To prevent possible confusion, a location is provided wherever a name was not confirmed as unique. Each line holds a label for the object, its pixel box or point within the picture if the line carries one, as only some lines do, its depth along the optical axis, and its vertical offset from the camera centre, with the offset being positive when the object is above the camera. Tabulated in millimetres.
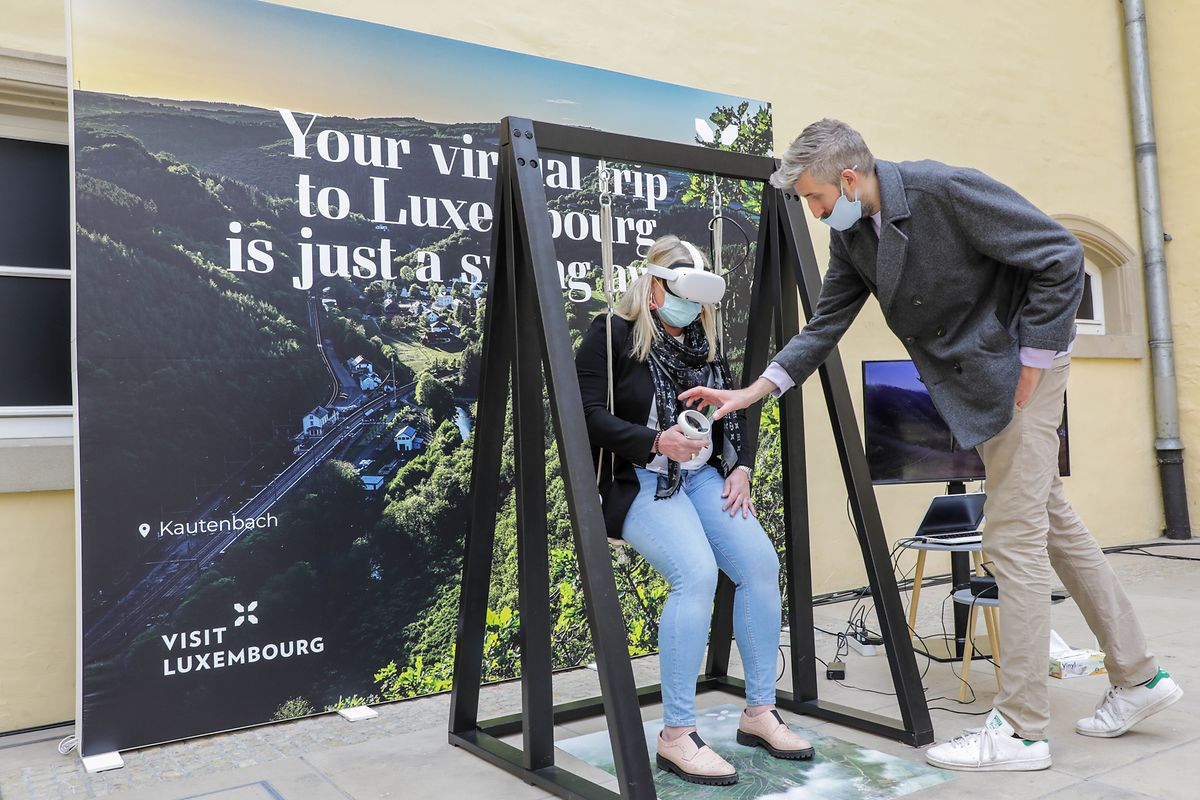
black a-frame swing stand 2287 -101
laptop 3762 -359
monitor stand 3621 -860
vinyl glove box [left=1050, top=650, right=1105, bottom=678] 3311 -857
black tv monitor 4316 -24
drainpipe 6660 +955
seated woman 2473 -161
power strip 3816 -886
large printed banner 2895 +344
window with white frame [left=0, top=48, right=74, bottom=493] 3041 +664
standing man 2410 +282
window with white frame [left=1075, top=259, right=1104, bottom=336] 6695 +882
